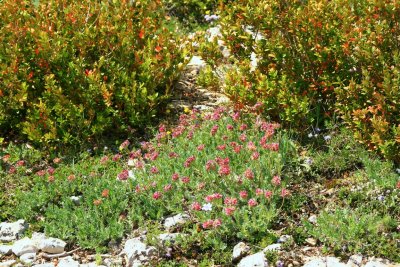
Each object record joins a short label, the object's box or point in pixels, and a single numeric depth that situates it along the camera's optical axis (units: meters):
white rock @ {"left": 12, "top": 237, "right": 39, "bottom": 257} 5.43
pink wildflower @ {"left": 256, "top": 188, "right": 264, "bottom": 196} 5.14
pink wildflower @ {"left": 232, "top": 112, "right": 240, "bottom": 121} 6.20
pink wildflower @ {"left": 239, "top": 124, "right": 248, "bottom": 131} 5.95
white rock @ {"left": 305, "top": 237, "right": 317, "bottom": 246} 5.09
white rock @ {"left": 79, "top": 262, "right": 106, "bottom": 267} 5.21
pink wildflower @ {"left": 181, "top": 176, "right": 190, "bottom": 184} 5.36
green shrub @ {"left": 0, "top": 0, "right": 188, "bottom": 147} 6.61
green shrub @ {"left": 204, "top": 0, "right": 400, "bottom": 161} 5.61
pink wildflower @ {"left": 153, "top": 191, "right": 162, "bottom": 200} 5.37
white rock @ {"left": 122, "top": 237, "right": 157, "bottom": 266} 5.10
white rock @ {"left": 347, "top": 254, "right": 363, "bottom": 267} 4.79
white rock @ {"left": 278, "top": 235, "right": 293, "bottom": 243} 5.04
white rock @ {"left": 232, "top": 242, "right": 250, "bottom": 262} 4.99
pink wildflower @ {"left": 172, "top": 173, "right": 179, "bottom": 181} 5.45
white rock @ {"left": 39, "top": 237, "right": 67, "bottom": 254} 5.38
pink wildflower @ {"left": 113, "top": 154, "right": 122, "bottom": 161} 6.16
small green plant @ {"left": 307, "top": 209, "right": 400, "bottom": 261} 4.83
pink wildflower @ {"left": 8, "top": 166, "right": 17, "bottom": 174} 6.23
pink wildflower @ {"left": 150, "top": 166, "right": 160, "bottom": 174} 5.65
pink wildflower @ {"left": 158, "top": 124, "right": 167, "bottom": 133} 6.27
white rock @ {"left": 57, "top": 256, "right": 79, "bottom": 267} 5.22
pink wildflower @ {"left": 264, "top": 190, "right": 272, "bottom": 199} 5.07
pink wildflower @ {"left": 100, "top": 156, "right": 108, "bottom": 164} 6.08
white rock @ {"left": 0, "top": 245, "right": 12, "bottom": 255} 5.48
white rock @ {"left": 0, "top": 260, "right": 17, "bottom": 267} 5.36
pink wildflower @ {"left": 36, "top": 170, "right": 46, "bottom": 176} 6.00
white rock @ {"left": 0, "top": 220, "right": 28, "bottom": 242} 5.61
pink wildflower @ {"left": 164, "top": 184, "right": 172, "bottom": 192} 5.40
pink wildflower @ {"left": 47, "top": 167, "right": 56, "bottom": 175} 6.02
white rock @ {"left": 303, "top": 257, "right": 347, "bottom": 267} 4.80
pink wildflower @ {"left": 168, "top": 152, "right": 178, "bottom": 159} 5.87
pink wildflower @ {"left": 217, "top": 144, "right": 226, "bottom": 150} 5.70
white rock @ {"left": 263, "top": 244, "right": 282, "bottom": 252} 4.94
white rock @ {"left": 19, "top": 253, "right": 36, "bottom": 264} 5.36
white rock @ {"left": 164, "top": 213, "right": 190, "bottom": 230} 5.39
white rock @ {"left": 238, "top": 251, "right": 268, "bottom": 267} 4.80
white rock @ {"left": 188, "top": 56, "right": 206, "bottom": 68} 7.98
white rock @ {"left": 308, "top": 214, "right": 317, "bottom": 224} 5.27
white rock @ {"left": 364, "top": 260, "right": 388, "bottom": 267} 4.70
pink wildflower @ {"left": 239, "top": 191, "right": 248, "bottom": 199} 5.17
